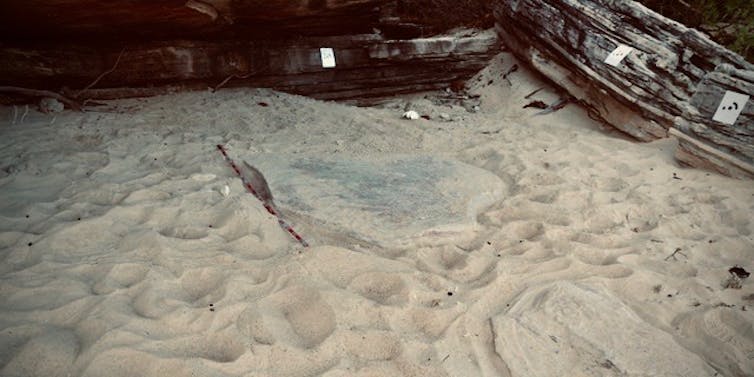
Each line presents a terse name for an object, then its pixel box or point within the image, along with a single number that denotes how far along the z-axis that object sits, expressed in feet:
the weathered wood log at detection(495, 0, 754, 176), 12.23
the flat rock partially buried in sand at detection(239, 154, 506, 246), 9.66
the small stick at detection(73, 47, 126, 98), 15.55
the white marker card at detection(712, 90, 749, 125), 11.88
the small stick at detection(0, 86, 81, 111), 14.40
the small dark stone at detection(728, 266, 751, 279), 8.13
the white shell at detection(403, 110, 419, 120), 17.31
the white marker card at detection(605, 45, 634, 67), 14.84
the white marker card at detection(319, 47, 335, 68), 18.13
